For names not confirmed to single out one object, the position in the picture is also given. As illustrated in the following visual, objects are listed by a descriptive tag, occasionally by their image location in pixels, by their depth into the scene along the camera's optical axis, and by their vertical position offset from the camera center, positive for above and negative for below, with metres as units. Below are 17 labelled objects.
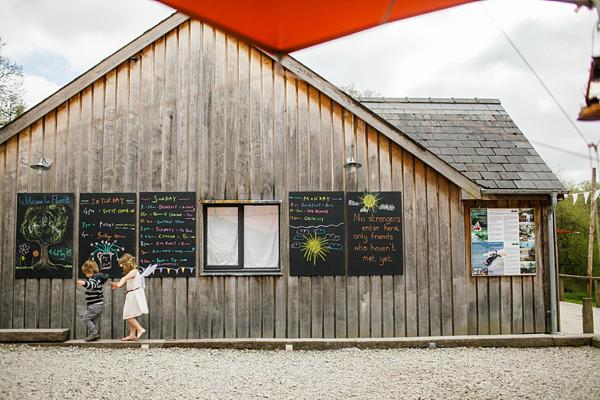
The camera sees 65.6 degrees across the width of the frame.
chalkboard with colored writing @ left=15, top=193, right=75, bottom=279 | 7.62 -0.01
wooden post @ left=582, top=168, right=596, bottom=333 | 7.74 -1.40
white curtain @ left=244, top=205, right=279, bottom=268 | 7.73 -0.05
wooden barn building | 7.62 +0.39
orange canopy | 3.27 +1.59
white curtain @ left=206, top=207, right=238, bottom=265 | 7.73 -0.11
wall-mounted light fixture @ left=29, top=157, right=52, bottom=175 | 7.55 +1.14
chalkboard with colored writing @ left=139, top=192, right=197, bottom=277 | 7.61 +0.03
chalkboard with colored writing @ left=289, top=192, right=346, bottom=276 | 7.68 +0.00
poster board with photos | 7.84 -0.14
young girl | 7.28 -0.96
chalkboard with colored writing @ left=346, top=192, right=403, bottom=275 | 7.73 +0.01
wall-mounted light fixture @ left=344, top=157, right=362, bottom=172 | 7.62 +1.14
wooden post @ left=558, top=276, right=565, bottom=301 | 14.23 -1.77
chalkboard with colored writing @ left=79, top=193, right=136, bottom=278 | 7.61 +0.11
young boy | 7.24 -0.94
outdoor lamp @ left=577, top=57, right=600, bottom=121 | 3.19 +0.95
